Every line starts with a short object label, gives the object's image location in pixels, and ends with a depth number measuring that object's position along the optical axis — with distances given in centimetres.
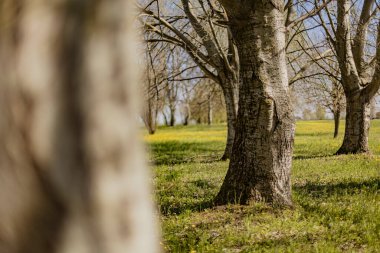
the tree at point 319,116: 6499
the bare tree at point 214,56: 1417
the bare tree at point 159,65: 1523
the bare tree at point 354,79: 1518
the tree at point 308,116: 6744
